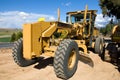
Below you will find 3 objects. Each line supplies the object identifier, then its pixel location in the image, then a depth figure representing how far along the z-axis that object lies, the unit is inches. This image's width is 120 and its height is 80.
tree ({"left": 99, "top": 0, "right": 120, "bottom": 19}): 396.5
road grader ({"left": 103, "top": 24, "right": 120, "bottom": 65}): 159.7
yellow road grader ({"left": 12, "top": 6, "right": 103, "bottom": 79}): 117.3
